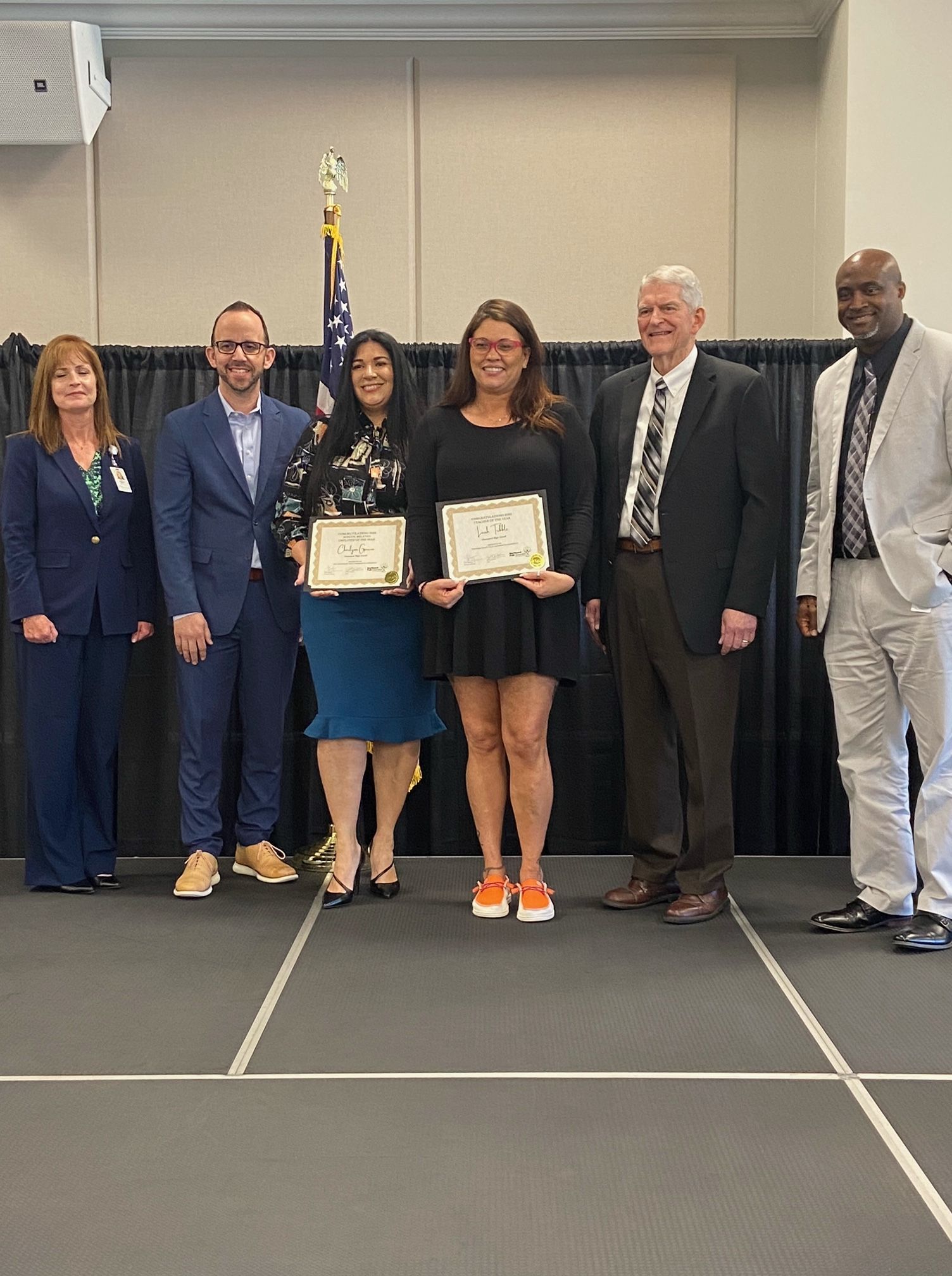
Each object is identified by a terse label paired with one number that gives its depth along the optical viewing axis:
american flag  4.05
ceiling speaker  4.79
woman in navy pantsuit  3.80
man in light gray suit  3.22
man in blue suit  3.77
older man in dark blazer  3.34
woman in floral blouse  3.52
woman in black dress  3.33
